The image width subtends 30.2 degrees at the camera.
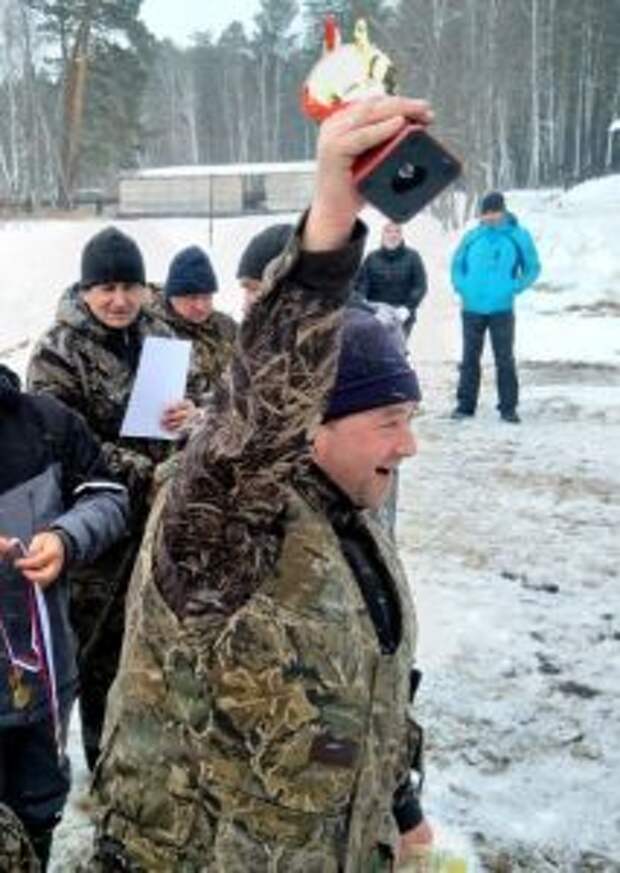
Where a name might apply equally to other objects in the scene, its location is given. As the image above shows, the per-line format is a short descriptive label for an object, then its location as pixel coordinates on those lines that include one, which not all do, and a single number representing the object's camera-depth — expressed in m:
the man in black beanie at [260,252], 3.93
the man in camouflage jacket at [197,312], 3.86
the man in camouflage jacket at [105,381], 3.35
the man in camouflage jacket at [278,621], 1.44
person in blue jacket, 9.59
